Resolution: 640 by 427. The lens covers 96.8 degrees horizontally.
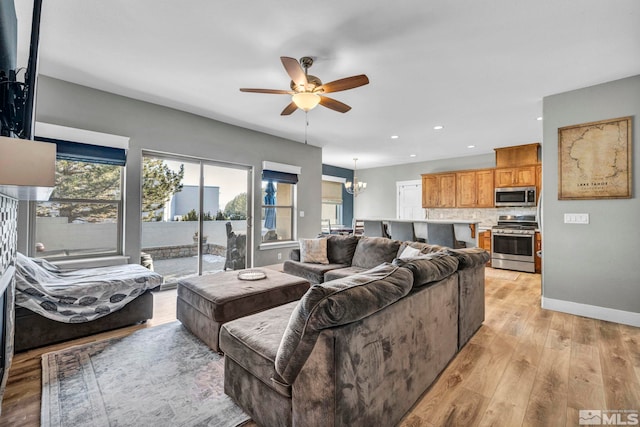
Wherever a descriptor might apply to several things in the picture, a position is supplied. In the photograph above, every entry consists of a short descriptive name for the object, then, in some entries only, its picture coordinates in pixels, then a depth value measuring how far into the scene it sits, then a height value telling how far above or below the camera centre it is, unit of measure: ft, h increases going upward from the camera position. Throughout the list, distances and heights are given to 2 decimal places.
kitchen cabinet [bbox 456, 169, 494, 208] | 21.03 +2.23
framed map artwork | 10.03 +2.18
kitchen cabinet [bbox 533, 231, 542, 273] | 17.70 -1.86
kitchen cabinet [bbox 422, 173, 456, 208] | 23.12 +2.29
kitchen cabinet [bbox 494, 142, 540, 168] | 19.04 +4.37
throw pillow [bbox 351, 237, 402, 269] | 12.17 -1.52
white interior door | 26.25 +1.64
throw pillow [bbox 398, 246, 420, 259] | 10.28 -1.29
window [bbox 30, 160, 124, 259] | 10.69 +0.03
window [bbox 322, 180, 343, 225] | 28.73 +1.60
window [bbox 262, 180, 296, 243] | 17.83 +0.36
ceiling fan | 7.84 +3.87
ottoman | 7.76 -2.43
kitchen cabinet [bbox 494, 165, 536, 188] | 18.98 +2.88
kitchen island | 12.86 -0.59
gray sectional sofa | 3.97 -2.22
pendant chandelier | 25.06 +2.75
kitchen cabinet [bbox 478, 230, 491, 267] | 20.30 -1.52
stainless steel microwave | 18.90 +1.50
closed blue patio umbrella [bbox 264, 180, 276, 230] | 17.88 +0.47
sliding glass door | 13.46 +0.03
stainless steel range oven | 17.85 -1.64
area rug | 5.32 -3.76
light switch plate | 10.71 +0.00
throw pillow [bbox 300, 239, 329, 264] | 13.42 -1.65
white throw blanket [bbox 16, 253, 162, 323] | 7.75 -2.20
